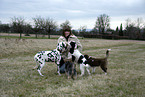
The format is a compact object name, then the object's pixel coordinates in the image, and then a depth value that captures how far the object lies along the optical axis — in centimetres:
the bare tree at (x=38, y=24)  4649
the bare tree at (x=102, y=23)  7206
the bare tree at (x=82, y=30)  6519
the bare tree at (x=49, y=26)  4678
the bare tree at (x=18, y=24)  3681
